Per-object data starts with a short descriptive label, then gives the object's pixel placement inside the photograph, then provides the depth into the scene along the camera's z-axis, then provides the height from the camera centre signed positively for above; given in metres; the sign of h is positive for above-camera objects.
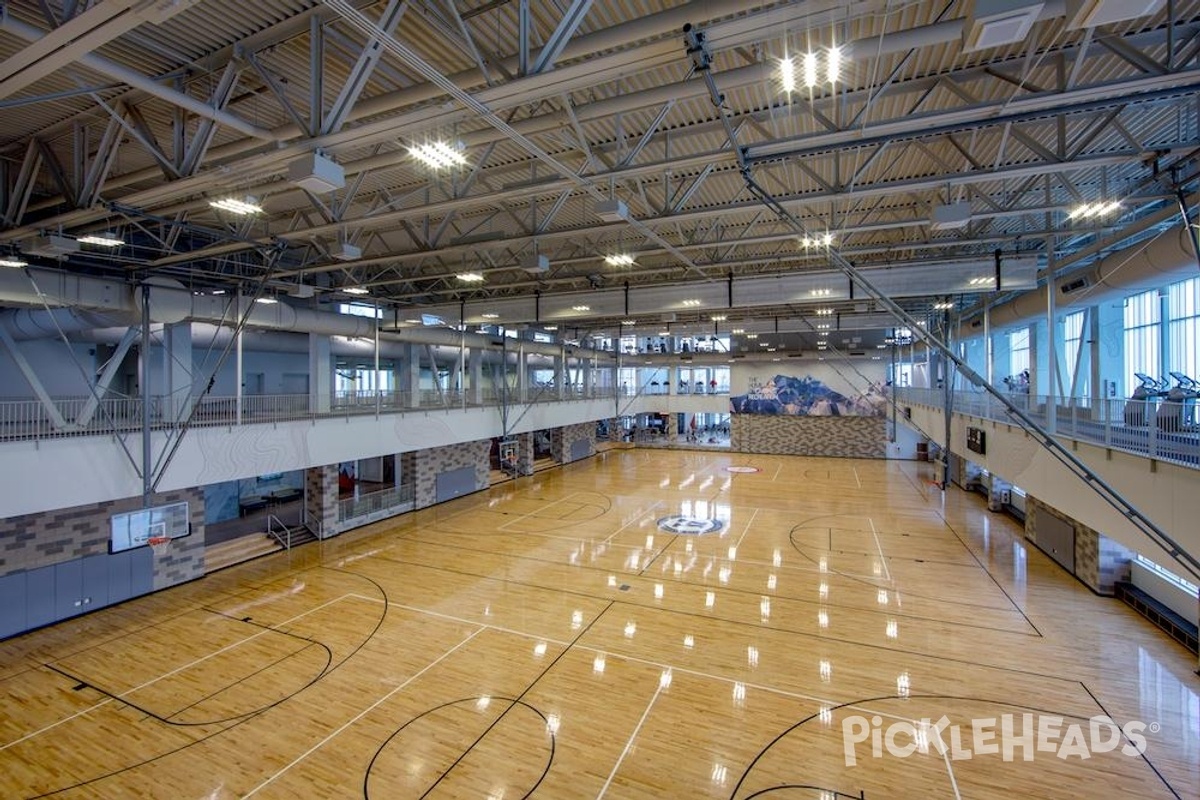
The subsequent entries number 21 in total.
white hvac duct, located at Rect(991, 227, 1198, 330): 8.45 +2.41
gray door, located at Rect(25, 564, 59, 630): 11.18 -4.29
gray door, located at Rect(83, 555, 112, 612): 12.05 -4.28
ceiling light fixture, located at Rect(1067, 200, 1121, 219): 8.30 +3.20
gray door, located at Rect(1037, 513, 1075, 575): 14.38 -4.38
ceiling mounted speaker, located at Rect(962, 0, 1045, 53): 4.02 +3.11
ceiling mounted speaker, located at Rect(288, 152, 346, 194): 6.12 +2.86
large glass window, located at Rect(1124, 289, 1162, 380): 15.60 +1.97
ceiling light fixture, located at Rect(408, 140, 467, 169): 6.59 +3.34
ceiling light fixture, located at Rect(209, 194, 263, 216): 7.59 +3.08
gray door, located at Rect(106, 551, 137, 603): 12.45 -4.28
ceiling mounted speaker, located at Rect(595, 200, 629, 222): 8.45 +3.24
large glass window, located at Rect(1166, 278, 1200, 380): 14.04 +1.92
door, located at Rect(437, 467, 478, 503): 22.64 -3.79
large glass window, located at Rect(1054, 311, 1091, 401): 19.77 +2.00
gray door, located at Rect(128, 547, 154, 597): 12.84 -4.29
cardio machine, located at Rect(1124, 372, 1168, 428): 6.75 -0.25
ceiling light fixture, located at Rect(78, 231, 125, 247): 8.59 +2.93
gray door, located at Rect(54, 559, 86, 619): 11.60 -4.27
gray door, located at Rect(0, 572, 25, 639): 10.80 -4.28
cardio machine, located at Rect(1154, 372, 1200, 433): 6.56 -0.30
